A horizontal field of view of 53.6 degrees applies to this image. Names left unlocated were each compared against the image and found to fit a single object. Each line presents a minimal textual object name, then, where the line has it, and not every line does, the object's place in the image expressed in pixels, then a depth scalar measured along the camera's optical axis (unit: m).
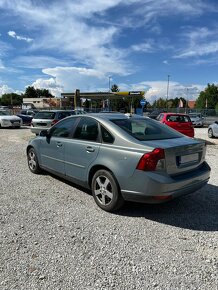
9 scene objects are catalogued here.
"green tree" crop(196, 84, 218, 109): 58.84
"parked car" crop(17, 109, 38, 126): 21.06
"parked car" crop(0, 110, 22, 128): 16.36
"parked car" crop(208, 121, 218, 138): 12.25
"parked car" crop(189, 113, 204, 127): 20.10
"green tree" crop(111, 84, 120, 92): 67.22
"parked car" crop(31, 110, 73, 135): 11.43
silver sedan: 2.96
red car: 9.59
